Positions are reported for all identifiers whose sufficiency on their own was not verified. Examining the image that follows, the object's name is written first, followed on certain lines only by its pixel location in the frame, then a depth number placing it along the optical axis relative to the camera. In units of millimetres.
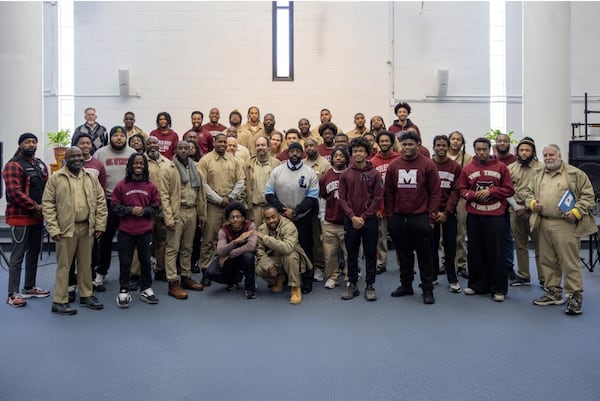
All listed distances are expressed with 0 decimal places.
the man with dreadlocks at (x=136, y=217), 4562
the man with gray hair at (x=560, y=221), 4281
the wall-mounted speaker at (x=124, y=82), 10188
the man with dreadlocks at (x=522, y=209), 4941
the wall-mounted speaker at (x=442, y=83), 10344
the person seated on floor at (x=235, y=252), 4738
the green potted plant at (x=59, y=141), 8898
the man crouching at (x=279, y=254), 4738
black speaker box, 8547
